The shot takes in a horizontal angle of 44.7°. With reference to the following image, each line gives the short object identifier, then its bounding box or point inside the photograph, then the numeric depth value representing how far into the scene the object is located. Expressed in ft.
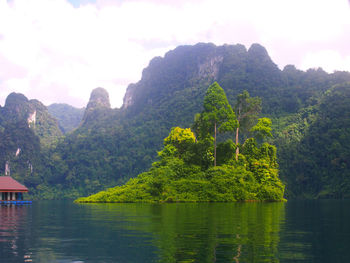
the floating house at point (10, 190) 177.99
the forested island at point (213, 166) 166.81
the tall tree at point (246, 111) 194.58
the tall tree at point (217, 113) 183.32
